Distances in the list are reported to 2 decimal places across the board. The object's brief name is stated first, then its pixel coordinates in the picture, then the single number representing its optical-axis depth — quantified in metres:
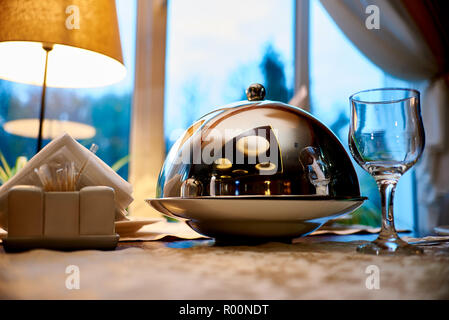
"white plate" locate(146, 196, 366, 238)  0.44
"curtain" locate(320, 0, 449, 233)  1.91
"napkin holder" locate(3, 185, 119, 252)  0.44
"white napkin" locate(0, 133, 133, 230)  0.51
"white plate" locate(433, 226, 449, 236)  0.62
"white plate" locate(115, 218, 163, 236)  0.60
